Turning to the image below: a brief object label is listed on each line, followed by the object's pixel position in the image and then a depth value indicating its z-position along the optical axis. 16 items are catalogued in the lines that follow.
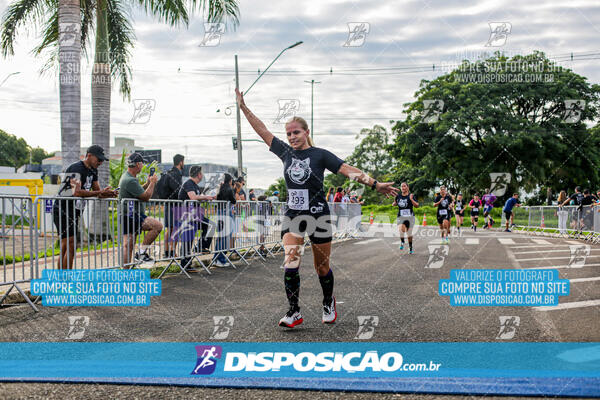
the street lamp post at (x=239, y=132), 24.38
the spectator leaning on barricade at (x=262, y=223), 12.32
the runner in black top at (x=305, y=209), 5.05
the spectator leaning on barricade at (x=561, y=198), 22.30
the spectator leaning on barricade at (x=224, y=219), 10.20
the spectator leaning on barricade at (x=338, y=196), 18.90
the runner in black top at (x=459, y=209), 21.11
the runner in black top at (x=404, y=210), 13.35
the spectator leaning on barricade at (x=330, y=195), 19.85
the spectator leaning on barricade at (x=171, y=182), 9.77
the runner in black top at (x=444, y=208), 15.80
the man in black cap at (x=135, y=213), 7.84
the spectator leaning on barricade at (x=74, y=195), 6.86
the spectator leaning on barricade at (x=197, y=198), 9.57
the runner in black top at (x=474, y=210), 24.30
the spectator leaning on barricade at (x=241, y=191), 13.24
